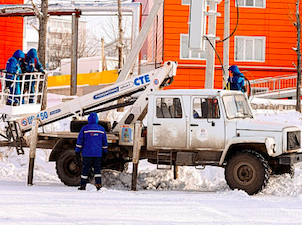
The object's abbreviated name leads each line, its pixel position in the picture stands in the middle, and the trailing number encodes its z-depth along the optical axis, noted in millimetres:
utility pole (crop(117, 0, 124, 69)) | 28109
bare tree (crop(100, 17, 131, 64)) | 50772
